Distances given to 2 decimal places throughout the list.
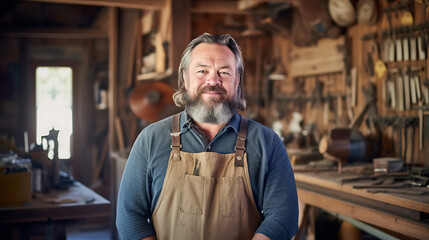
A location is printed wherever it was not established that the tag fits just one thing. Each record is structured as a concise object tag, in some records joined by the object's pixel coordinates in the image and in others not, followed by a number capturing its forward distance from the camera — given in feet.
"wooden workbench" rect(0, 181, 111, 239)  10.07
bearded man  6.77
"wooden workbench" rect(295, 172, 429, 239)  8.83
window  29.35
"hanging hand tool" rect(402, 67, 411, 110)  13.37
